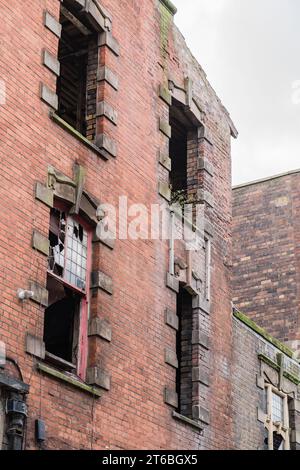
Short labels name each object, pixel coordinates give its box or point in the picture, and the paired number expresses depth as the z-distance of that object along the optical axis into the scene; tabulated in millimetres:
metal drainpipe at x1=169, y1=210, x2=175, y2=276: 17891
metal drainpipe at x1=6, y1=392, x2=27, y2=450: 12727
